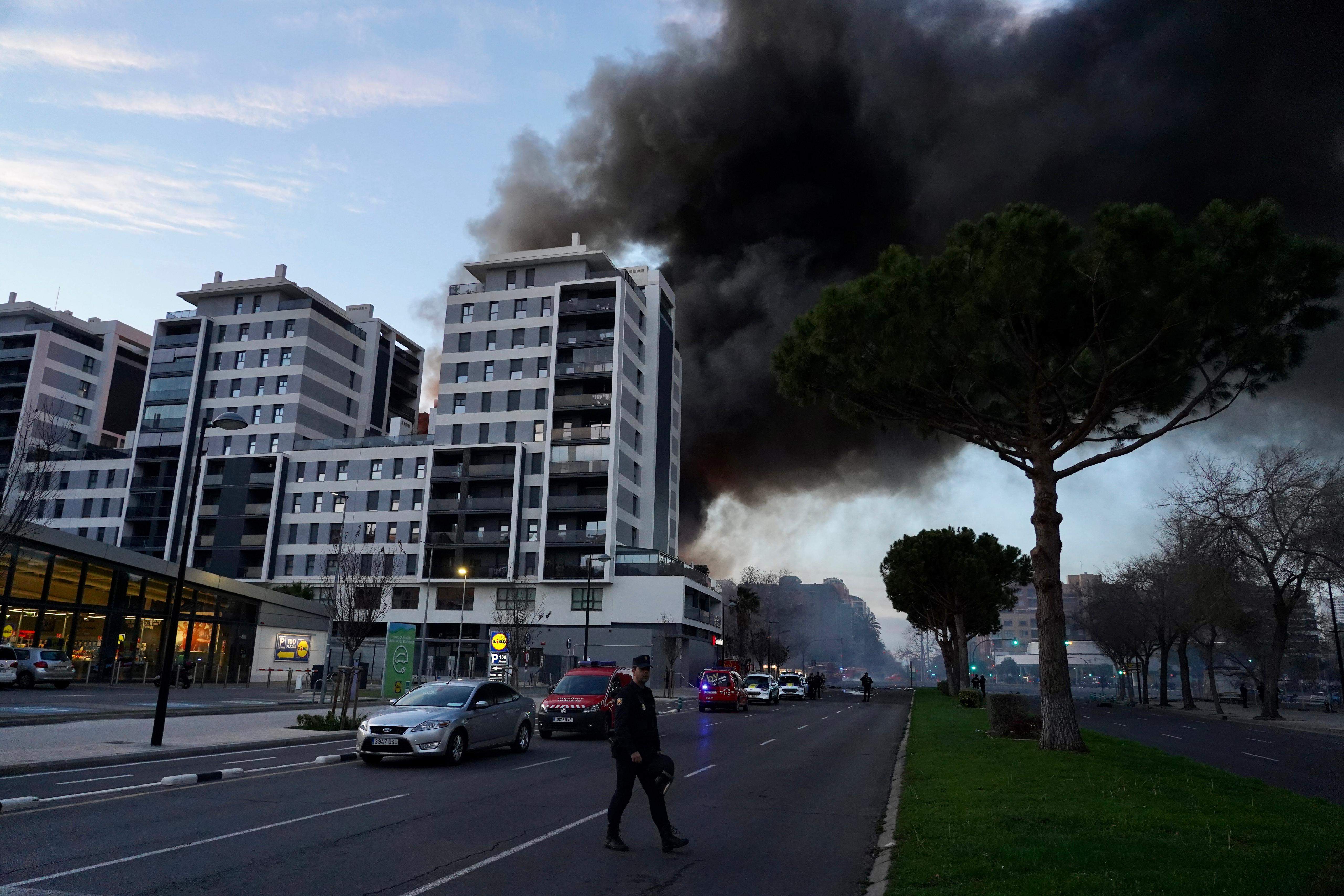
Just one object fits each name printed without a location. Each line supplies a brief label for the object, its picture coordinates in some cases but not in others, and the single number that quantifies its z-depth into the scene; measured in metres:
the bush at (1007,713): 20.83
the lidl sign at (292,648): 48.62
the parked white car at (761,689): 48.16
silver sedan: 15.12
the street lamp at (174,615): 16.03
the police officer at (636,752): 8.34
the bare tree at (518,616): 61.19
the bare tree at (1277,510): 30.73
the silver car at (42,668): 33.50
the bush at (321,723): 21.62
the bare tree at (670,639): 72.00
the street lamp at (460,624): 57.67
